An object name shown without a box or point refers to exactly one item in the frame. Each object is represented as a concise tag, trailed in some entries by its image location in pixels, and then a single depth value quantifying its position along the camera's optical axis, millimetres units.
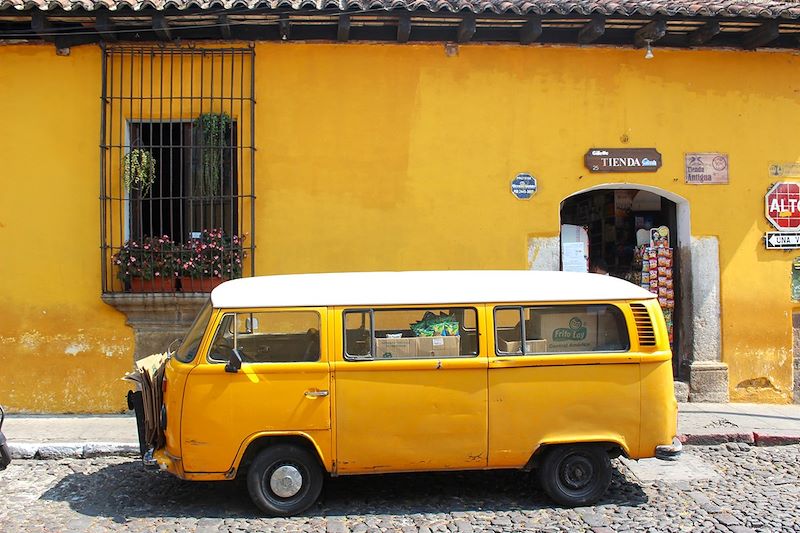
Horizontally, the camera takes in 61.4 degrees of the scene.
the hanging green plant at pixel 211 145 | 8055
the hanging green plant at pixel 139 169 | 7949
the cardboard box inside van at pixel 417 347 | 5176
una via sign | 8406
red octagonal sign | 8422
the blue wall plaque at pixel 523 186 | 8250
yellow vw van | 5035
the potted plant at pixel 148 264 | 7820
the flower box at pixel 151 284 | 7883
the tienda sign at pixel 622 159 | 8297
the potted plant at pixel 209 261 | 7875
